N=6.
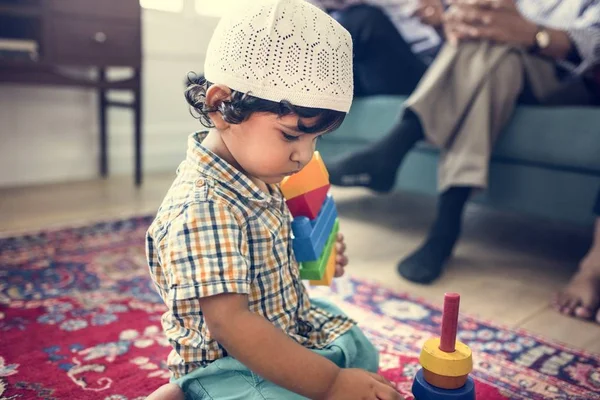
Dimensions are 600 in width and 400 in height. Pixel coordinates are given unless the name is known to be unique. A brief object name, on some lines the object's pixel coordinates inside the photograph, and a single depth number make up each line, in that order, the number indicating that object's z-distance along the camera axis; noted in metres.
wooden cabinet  1.66
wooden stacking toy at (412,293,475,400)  0.56
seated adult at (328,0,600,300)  1.24
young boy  0.54
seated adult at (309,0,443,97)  1.44
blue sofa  1.22
